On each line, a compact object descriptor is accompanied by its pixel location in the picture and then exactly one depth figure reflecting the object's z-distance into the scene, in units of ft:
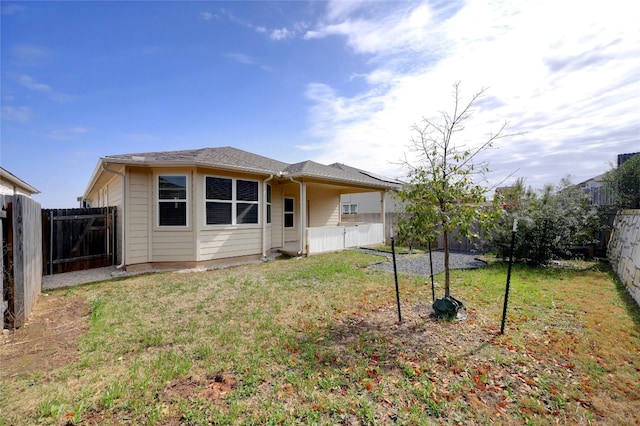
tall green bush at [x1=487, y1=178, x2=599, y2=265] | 26.76
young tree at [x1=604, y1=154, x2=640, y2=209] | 29.45
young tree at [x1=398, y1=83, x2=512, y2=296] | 12.99
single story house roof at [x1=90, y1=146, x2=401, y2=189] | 24.35
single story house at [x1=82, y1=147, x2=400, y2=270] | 25.12
